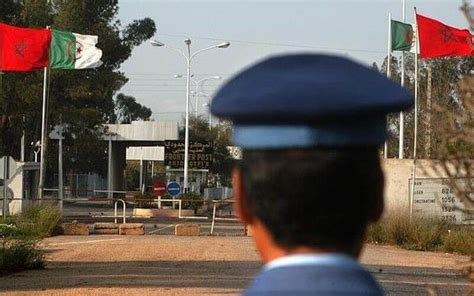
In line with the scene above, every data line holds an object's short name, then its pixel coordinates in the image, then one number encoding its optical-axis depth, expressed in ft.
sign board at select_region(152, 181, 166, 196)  157.38
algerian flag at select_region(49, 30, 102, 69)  111.45
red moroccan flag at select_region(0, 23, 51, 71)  106.11
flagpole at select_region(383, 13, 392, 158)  114.73
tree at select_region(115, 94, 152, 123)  370.73
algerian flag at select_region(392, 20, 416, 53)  115.14
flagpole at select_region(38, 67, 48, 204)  128.47
